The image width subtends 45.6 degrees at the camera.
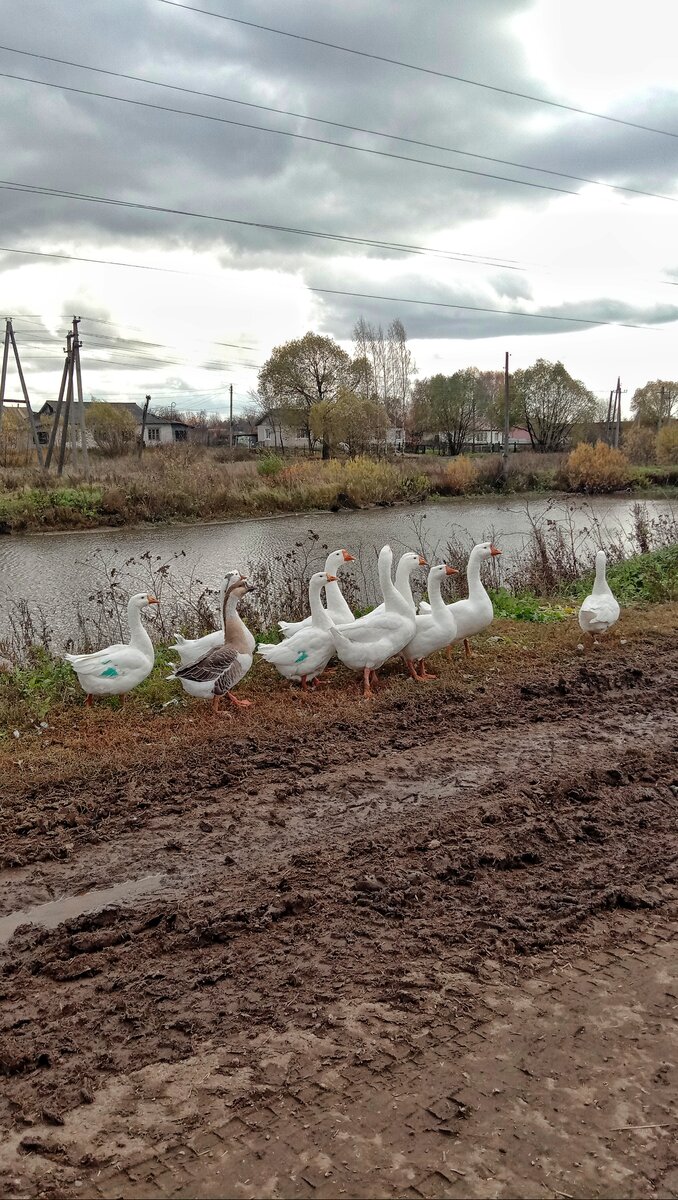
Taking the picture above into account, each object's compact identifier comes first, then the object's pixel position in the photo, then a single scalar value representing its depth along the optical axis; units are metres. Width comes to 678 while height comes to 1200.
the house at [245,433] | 89.60
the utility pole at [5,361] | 32.47
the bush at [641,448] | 52.10
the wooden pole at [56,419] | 31.88
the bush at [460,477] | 38.03
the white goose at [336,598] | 8.75
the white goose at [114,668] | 7.21
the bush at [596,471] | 40.53
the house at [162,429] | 90.38
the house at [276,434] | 61.81
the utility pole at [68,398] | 31.59
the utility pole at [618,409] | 57.12
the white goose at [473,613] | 8.47
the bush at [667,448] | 48.69
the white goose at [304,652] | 7.75
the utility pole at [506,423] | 41.78
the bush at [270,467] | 34.69
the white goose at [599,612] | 8.97
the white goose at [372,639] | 7.75
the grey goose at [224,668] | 7.21
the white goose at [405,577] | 8.57
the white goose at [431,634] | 8.02
